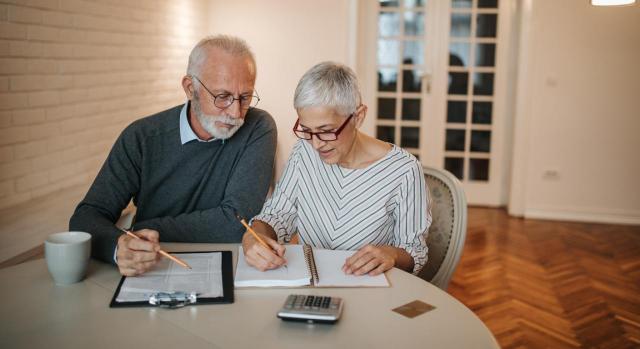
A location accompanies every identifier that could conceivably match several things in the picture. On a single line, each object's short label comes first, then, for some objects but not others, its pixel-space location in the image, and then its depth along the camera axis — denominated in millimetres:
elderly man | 2027
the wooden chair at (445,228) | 2062
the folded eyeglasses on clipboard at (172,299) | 1418
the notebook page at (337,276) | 1560
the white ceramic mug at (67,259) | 1514
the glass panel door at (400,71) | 5809
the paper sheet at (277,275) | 1548
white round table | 1255
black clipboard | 1417
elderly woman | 1842
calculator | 1329
